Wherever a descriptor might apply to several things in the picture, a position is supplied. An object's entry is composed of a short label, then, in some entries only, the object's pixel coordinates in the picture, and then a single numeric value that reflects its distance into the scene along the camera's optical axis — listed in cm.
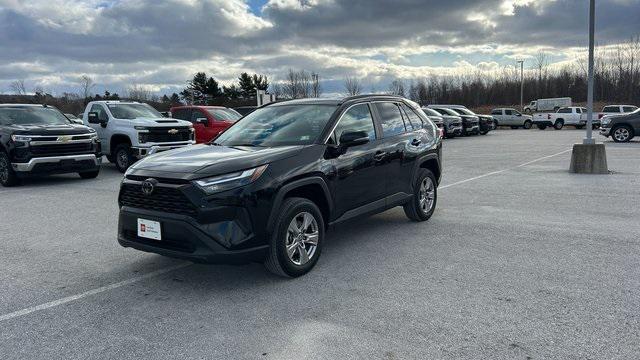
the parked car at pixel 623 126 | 2097
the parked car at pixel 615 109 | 3434
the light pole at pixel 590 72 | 1167
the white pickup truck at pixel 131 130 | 1320
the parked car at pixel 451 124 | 2788
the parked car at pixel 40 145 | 1115
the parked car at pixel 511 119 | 4012
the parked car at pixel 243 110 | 2335
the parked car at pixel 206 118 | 1576
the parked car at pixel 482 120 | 3203
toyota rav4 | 425
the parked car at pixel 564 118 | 3706
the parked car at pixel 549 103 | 6759
